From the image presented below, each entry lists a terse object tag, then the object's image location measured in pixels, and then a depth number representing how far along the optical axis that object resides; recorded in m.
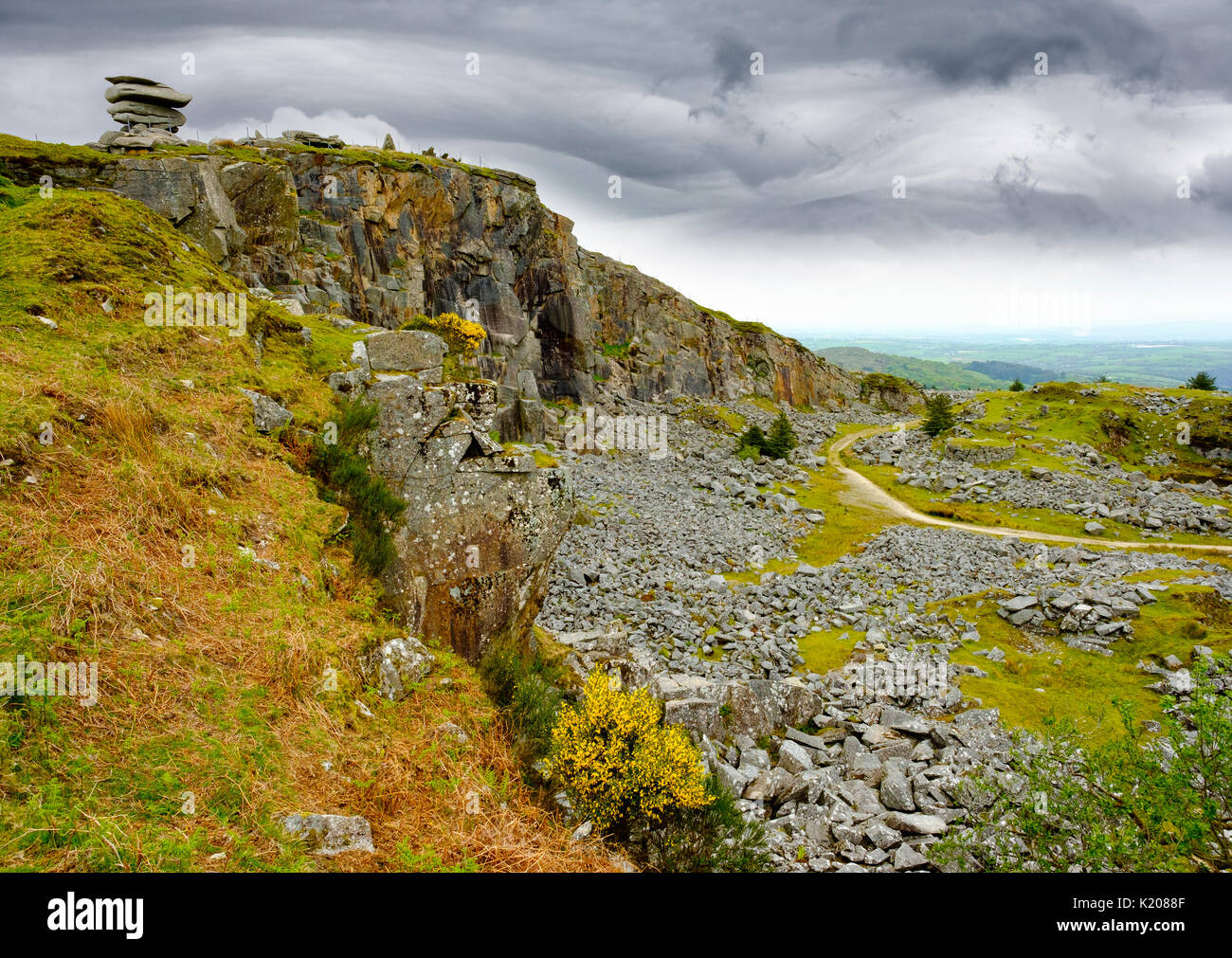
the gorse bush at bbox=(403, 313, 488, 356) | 24.41
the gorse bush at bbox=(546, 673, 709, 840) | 9.44
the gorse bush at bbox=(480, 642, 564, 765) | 10.37
